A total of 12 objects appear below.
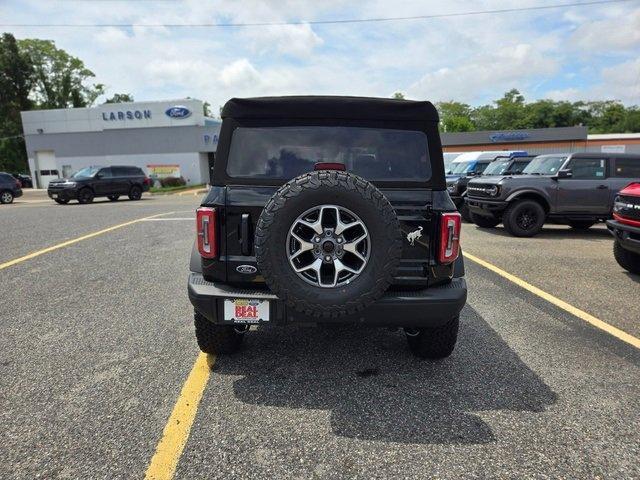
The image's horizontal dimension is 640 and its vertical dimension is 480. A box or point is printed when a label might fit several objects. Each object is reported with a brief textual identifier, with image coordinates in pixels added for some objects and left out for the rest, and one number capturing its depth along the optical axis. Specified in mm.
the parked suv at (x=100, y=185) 19250
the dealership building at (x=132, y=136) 40938
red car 5426
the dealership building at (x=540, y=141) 48156
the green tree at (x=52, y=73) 64375
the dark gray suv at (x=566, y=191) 9344
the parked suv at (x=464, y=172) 12206
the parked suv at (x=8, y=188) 20422
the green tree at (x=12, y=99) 55625
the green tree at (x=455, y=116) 91438
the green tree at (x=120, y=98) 82050
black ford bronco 2672
